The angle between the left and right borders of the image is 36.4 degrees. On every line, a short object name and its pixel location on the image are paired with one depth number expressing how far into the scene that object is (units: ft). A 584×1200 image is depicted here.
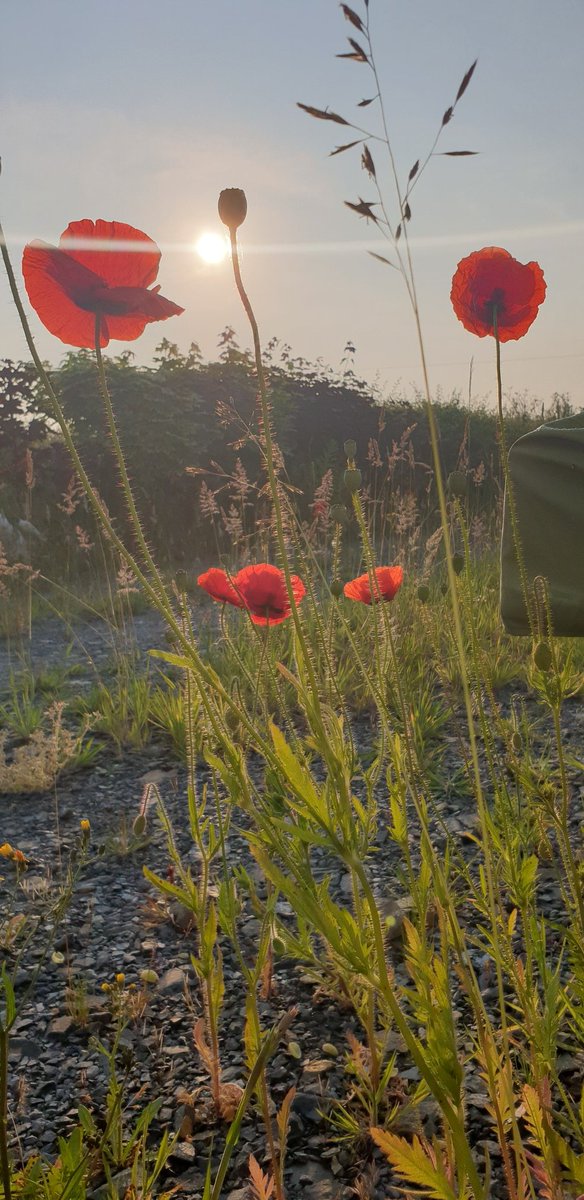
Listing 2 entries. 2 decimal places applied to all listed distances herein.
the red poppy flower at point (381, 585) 5.45
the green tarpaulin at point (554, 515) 4.84
